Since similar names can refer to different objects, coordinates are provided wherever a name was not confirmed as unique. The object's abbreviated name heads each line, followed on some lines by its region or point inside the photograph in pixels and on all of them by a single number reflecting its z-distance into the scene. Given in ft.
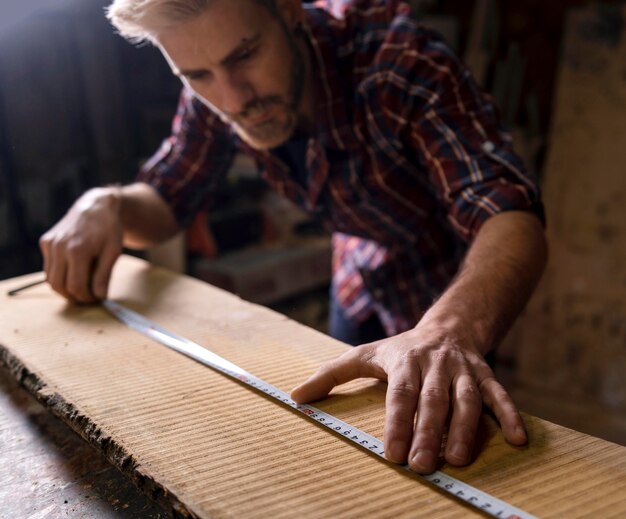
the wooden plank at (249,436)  2.79
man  3.51
